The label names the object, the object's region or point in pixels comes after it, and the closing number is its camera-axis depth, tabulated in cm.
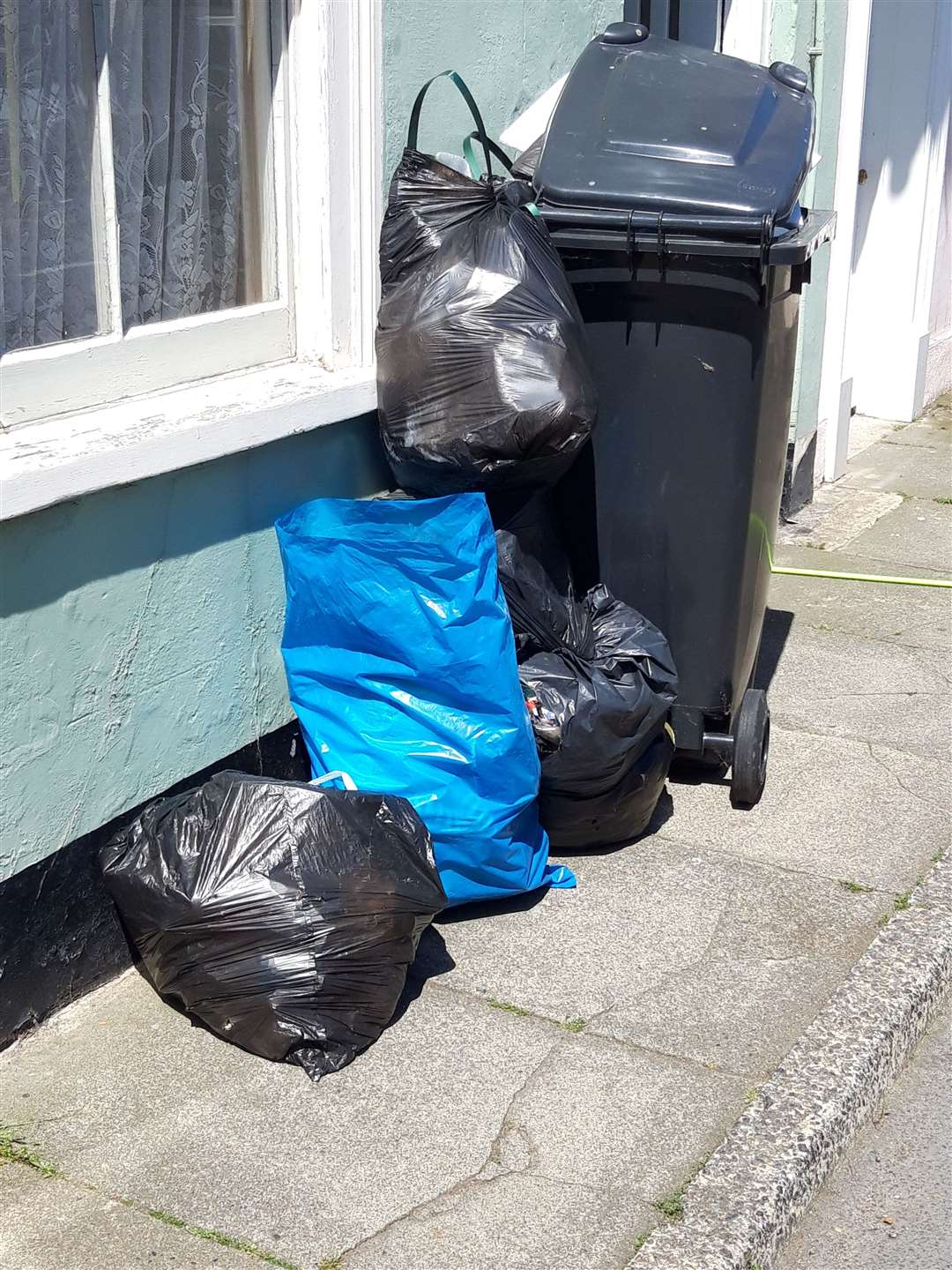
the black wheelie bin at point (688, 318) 348
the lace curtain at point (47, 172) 279
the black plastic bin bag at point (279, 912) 272
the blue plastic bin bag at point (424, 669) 315
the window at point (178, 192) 286
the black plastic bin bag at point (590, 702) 334
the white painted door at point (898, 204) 783
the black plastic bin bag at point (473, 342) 331
